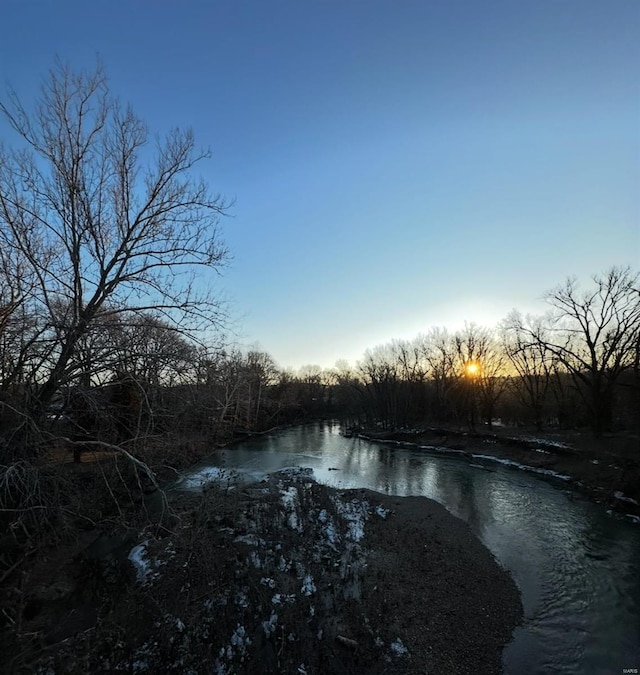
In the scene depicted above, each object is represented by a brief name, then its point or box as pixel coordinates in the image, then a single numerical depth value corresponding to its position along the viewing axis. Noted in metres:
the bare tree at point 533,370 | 36.56
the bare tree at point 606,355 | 27.61
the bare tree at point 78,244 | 6.95
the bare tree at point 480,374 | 41.16
